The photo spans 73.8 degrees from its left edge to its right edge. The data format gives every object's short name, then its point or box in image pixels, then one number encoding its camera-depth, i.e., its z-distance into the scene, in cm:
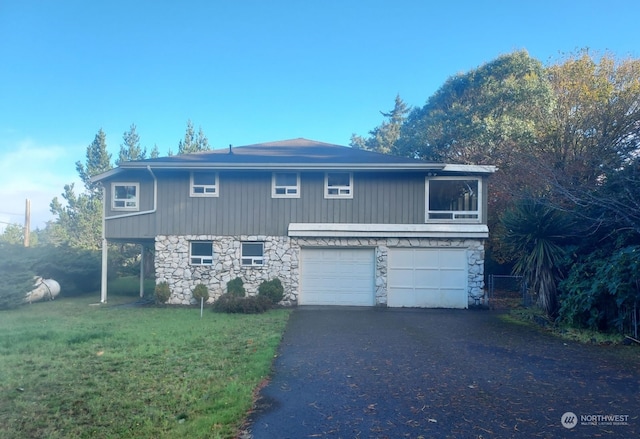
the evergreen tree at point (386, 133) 4544
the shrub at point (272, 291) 1403
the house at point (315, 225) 1431
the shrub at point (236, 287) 1423
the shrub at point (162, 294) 1440
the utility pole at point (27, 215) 2836
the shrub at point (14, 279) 1410
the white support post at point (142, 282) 1761
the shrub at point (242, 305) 1273
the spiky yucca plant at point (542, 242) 1091
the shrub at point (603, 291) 857
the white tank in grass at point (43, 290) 1575
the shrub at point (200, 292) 1431
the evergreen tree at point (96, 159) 3616
